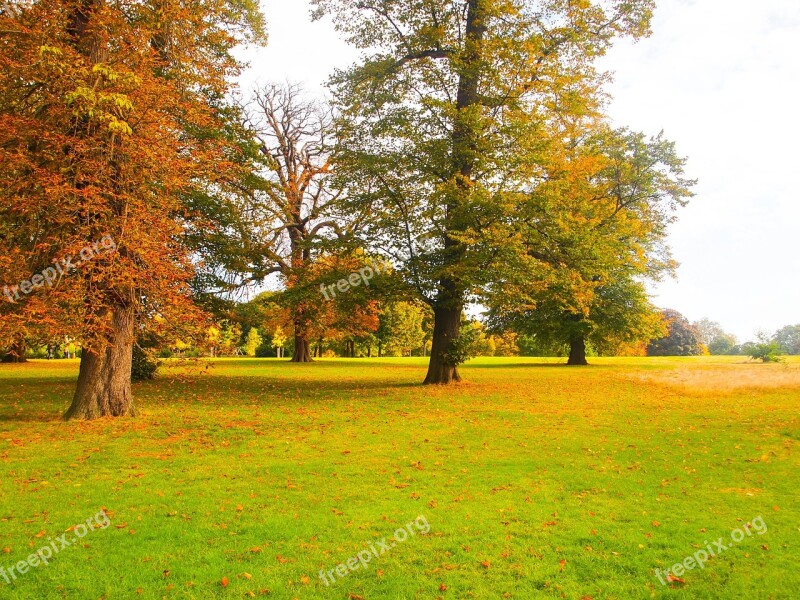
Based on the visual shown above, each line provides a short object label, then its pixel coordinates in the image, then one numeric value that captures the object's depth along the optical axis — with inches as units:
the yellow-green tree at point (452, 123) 692.1
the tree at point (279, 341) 1582.2
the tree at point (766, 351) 1397.6
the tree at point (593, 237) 726.5
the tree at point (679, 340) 2444.6
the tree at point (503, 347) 2406.0
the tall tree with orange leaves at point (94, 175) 417.4
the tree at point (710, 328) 4464.1
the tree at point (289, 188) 1061.8
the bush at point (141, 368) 841.5
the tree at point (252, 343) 2604.8
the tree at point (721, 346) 3440.9
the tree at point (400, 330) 2068.2
